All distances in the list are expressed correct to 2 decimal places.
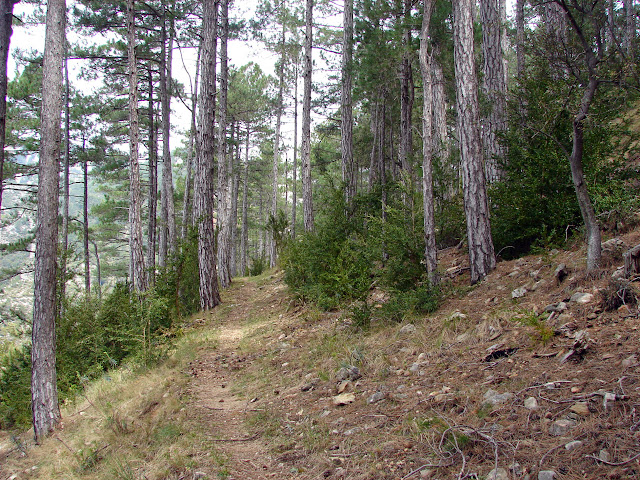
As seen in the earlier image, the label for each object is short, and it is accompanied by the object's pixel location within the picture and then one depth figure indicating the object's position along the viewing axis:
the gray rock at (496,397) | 3.01
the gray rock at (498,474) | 2.28
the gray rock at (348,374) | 4.55
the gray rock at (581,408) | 2.54
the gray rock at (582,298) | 4.03
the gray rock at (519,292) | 5.14
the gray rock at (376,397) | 3.84
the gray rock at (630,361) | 2.82
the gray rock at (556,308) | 4.12
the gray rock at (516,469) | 2.26
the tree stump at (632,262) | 3.98
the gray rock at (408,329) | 5.32
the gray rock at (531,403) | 2.80
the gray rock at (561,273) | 4.93
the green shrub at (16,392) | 7.64
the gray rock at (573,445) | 2.28
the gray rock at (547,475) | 2.12
